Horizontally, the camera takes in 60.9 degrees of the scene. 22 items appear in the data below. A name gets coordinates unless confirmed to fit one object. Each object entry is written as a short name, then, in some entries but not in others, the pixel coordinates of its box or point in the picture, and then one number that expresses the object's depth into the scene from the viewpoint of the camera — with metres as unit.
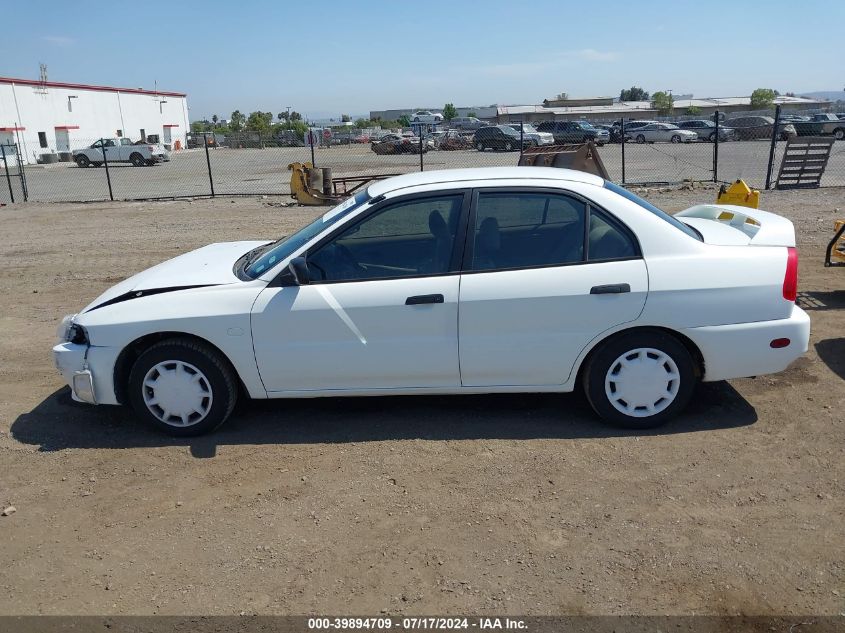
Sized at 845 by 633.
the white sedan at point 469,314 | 4.35
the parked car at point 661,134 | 44.94
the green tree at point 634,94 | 171.25
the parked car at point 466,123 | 69.44
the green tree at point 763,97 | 102.42
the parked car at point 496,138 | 38.28
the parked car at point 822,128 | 41.44
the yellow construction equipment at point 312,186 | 16.56
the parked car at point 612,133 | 46.47
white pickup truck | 41.03
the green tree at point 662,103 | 95.00
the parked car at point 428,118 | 92.80
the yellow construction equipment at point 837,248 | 6.84
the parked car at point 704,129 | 45.00
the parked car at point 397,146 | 41.19
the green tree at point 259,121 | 82.25
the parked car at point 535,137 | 37.84
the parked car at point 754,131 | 45.41
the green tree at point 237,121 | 90.50
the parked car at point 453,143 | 42.50
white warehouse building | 50.19
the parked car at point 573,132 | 41.70
